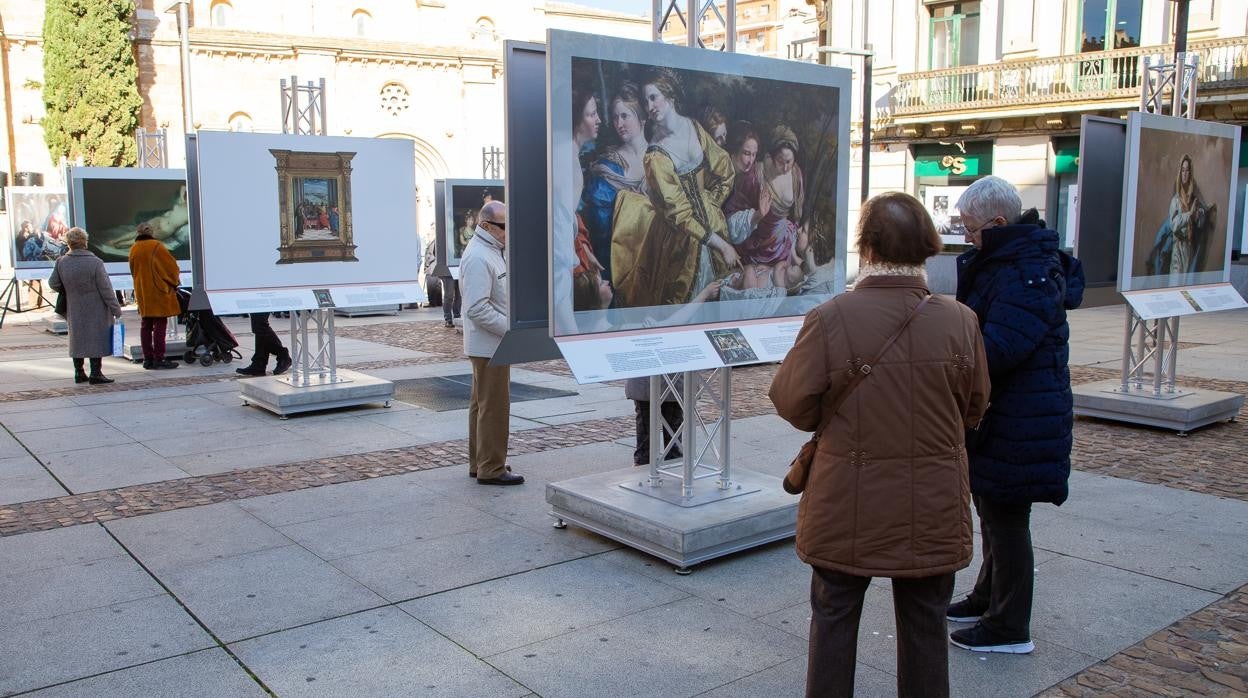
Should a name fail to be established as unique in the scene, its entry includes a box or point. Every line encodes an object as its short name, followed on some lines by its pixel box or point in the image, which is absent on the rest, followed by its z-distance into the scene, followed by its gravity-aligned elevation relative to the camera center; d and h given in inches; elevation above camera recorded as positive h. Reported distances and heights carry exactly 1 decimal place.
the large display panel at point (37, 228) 713.6 -5.9
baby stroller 509.2 -60.7
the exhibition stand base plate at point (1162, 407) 330.0 -62.5
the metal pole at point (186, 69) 1051.1 +163.1
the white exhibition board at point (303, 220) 369.7 +0.1
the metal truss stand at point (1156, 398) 331.6 -60.6
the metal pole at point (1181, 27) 496.7 +98.6
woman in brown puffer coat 116.1 -25.7
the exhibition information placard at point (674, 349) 191.2 -26.0
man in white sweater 254.5 -29.7
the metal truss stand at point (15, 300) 765.5 -69.3
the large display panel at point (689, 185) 191.5 +7.5
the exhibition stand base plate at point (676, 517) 200.4 -61.5
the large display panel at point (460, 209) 664.4 +7.9
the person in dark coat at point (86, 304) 446.0 -37.5
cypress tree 1101.7 +151.9
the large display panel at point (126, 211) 572.7 +5.2
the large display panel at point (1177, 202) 330.6 +6.8
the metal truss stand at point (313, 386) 370.0 -63.2
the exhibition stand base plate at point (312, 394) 367.9 -65.3
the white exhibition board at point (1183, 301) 333.1 -27.6
